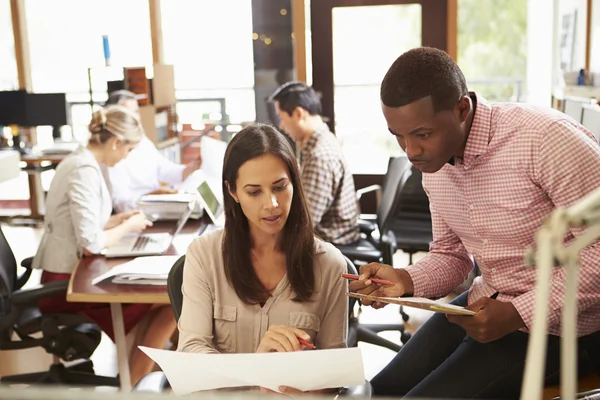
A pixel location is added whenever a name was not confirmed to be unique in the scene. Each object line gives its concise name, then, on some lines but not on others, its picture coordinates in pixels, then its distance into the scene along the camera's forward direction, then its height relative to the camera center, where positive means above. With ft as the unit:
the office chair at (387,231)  11.15 -3.08
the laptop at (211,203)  9.08 -2.14
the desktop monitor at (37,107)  21.06 -1.67
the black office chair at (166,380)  4.99 -2.39
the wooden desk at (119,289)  7.48 -2.58
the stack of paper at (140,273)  7.76 -2.45
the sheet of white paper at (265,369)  4.12 -1.92
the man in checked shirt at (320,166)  10.93 -1.92
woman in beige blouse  5.76 -1.84
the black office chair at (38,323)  8.89 -3.40
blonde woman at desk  9.35 -2.37
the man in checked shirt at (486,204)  4.68 -1.21
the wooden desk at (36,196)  22.32 -4.53
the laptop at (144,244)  8.90 -2.53
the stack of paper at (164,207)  10.91 -2.43
